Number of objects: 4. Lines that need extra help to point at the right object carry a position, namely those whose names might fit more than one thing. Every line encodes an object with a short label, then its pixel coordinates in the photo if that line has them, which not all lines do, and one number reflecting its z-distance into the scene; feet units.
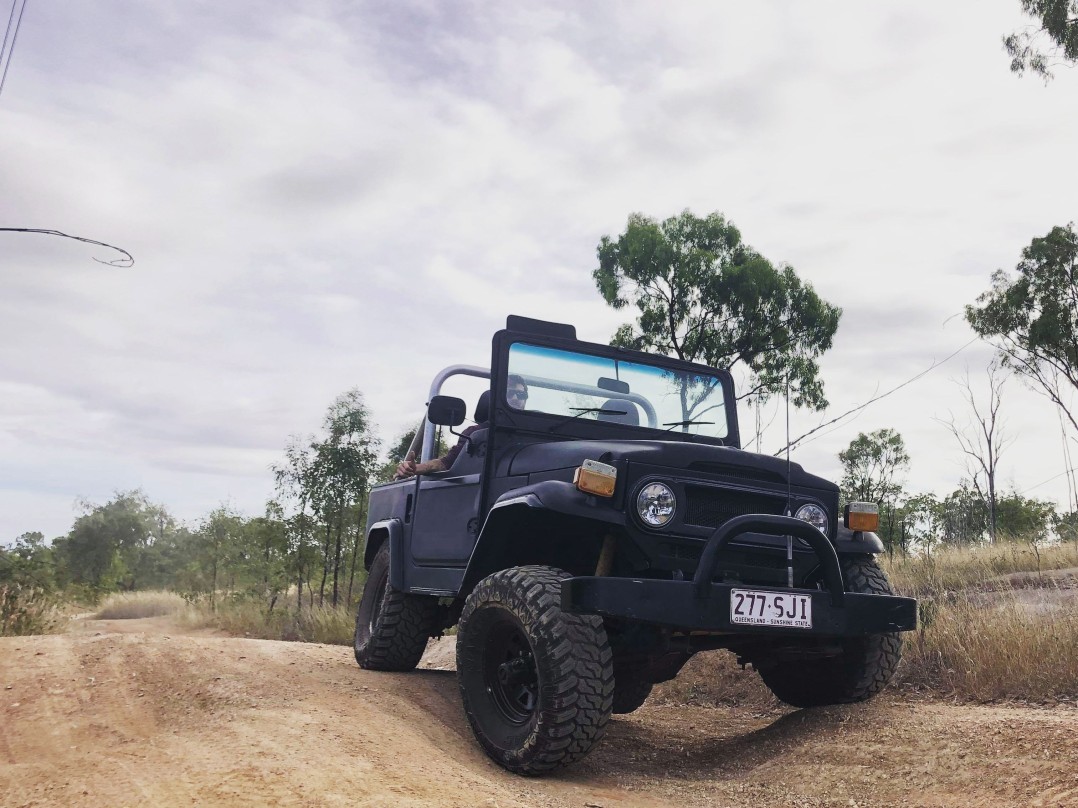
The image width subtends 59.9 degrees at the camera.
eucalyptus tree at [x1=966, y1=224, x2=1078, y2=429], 71.51
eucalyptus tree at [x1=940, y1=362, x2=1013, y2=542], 71.67
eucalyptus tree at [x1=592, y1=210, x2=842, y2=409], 61.93
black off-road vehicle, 12.99
